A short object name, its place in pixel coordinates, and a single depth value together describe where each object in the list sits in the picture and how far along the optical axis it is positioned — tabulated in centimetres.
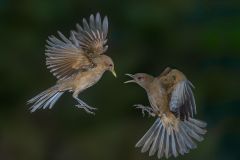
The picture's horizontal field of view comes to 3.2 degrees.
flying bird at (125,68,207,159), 942
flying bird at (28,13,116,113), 939
